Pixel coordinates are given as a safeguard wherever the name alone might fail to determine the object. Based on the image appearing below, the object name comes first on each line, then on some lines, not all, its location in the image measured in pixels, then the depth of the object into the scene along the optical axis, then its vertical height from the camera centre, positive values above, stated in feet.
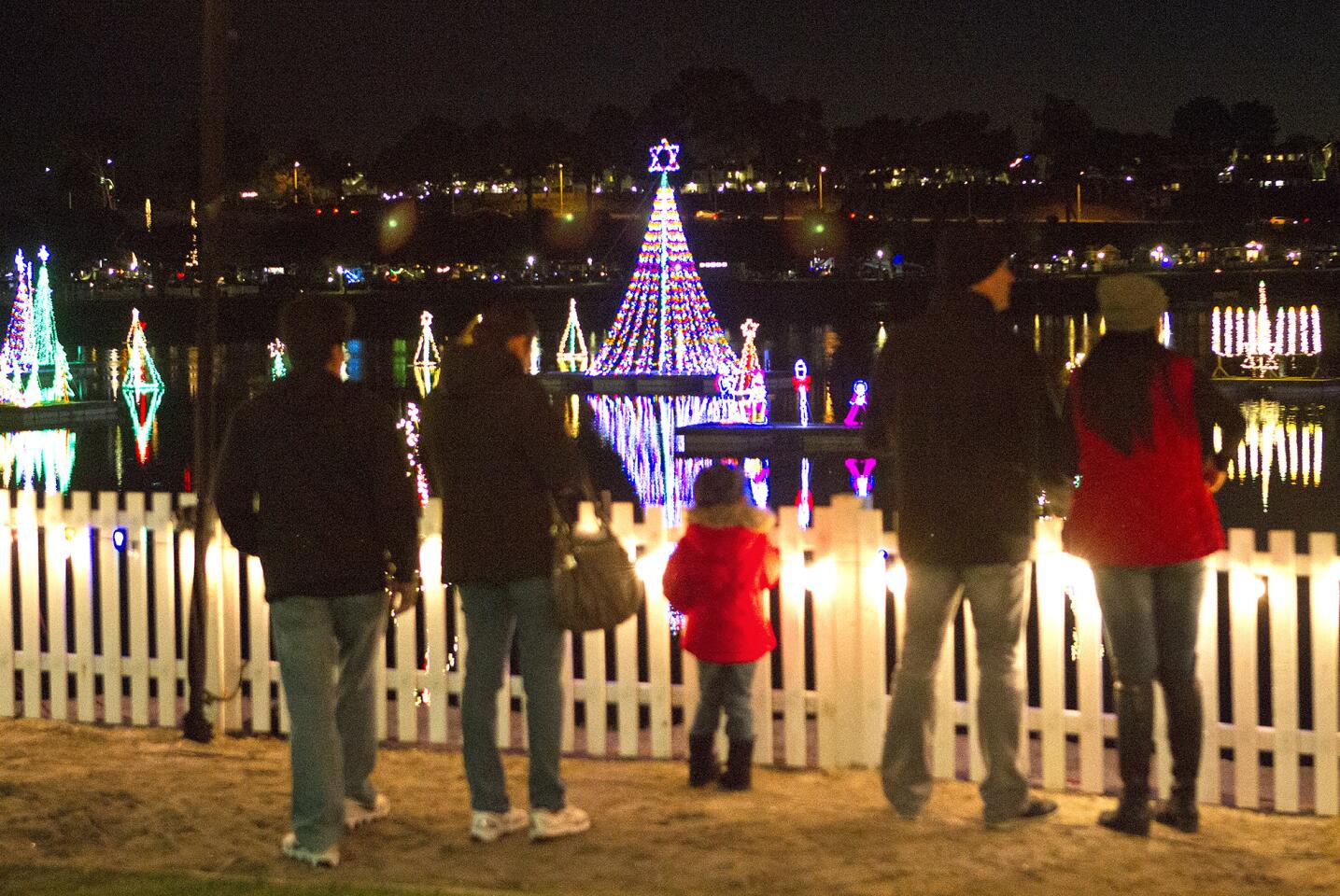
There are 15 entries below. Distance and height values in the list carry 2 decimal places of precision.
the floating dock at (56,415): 101.24 +3.57
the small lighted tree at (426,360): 134.37 +10.12
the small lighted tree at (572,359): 147.55 +9.50
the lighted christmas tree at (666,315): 121.49 +10.83
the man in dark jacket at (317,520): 16.55 -0.48
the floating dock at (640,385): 121.49 +5.68
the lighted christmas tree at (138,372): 127.13 +7.64
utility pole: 22.62 +2.80
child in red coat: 18.98 -1.53
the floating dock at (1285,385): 110.11 +4.29
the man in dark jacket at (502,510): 16.84 -0.42
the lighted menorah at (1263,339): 120.98 +11.77
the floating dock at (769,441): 80.07 +1.01
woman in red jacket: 16.75 -0.38
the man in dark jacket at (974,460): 16.83 -0.02
